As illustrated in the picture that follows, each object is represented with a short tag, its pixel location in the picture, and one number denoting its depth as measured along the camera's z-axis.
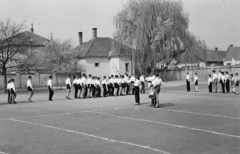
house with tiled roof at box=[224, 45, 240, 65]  74.69
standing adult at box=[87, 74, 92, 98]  25.12
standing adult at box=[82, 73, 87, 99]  24.53
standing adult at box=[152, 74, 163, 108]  16.42
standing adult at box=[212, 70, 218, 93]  26.57
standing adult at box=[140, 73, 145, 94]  27.59
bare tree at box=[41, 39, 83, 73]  52.62
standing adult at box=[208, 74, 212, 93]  26.41
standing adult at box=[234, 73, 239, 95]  25.02
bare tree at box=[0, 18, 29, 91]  35.78
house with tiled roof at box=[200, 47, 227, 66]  85.22
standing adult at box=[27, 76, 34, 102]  22.36
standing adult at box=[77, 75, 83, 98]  24.47
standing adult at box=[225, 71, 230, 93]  26.03
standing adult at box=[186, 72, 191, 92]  28.09
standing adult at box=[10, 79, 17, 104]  21.55
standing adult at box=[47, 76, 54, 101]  22.92
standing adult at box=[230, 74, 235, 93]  25.77
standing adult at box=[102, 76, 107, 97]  26.22
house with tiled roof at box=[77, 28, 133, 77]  55.88
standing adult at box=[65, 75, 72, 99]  24.05
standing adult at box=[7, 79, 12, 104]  21.64
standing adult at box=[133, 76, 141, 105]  18.16
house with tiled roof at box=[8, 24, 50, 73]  64.31
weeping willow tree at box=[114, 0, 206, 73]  42.75
